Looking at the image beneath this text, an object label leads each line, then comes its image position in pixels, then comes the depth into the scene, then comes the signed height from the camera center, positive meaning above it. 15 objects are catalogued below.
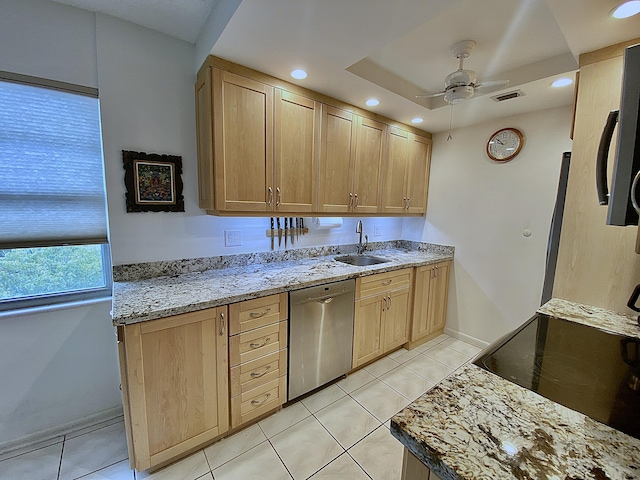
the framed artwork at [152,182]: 1.76 +0.14
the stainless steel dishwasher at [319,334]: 1.91 -0.95
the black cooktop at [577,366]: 0.68 -0.48
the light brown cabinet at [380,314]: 2.31 -0.95
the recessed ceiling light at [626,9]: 1.08 +0.83
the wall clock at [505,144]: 2.53 +0.64
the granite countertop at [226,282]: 1.39 -0.51
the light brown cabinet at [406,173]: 2.81 +0.39
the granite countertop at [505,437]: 0.50 -0.47
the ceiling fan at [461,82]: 1.69 +0.82
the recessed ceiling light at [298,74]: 1.83 +0.90
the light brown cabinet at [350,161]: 2.28 +0.42
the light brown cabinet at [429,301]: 2.78 -0.97
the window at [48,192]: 1.53 +0.05
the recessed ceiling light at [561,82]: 1.84 +0.90
